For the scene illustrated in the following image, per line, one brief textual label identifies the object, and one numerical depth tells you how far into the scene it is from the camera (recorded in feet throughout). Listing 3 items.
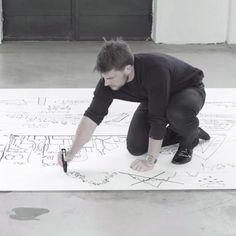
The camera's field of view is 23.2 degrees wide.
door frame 20.10
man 8.55
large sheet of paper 8.87
